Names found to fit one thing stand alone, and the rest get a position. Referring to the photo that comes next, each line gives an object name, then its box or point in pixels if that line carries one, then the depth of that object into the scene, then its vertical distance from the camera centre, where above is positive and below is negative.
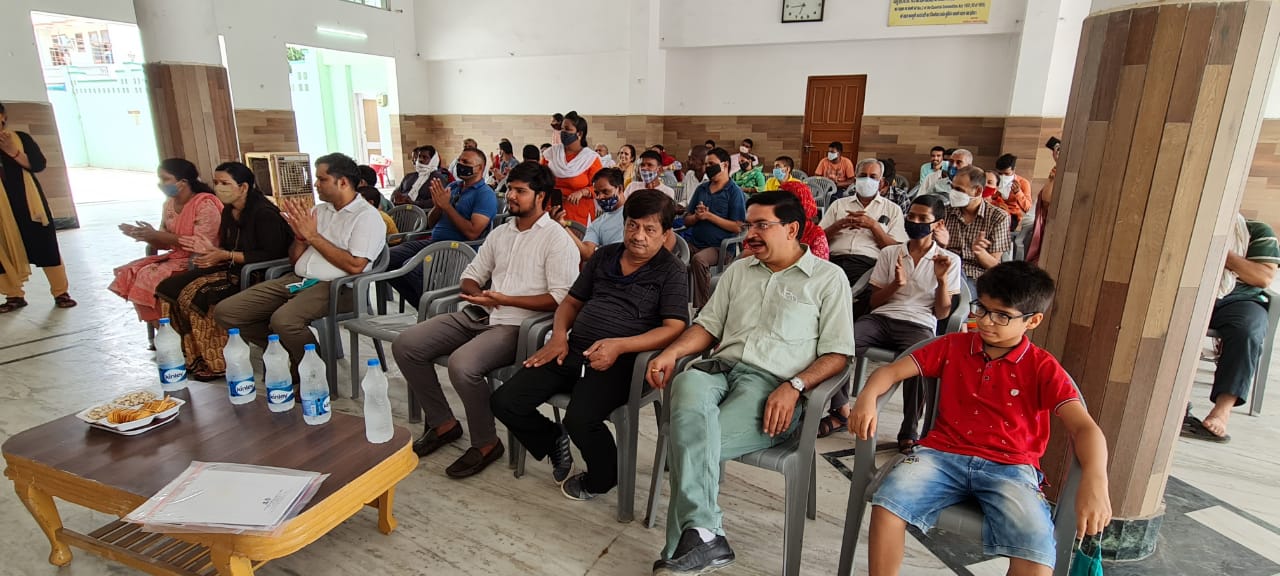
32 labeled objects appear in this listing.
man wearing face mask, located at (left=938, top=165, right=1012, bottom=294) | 3.39 -0.46
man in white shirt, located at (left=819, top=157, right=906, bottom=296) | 3.66 -0.51
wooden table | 1.66 -0.96
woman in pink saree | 3.50 -0.56
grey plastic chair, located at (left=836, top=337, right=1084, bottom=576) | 1.53 -0.94
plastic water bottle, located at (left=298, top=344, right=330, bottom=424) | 2.05 -0.83
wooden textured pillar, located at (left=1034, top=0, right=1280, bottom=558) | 1.63 -0.17
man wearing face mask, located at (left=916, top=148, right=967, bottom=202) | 5.47 -0.32
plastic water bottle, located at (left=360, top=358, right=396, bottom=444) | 1.97 -0.87
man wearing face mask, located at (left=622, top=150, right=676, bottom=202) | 5.02 -0.31
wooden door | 9.37 +0.38
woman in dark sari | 3.28 -0.70
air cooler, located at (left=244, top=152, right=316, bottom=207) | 8.40 -0.57
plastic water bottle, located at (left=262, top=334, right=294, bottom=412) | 2.12 -0.84
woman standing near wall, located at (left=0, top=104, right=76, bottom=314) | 4.44 -0.72
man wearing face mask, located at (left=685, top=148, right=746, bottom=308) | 4.35 -0.52
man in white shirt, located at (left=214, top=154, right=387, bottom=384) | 3.02 -0.63
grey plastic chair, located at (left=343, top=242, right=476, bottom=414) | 2.91 -0.77
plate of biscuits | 1.98 -0.90
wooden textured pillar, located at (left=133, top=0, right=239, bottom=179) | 5.27 +0.41
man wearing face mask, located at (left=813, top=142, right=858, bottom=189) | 8.06 -0.36
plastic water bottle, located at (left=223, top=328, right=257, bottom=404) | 2.17 -0.84
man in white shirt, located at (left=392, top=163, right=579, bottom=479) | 2.54 -0.76
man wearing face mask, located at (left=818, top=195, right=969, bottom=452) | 2.66 -0.67
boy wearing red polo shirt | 1.54 -0.77
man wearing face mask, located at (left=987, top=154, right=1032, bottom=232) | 5.20 -0.41
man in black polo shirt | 2.22 -0.75
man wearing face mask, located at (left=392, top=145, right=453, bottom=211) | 5.76 -0.46
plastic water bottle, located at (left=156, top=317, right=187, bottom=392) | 2.29 -0.84
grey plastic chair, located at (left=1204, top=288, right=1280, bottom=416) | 3.08 -1.13
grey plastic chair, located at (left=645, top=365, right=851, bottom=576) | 1.82 -0.95
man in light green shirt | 1.87 -0.74
